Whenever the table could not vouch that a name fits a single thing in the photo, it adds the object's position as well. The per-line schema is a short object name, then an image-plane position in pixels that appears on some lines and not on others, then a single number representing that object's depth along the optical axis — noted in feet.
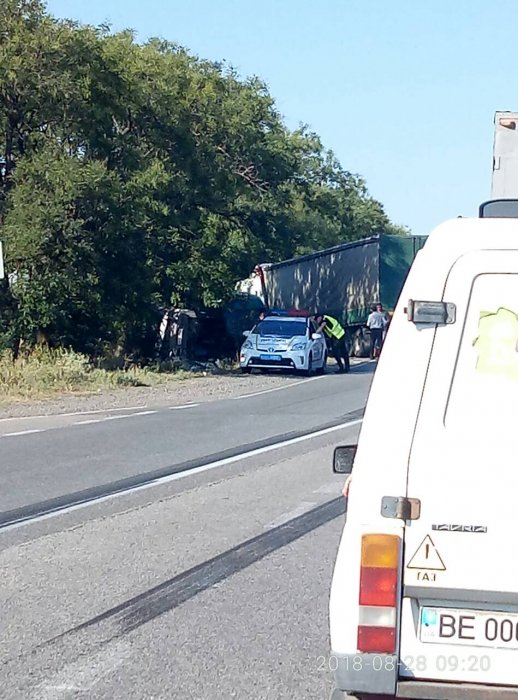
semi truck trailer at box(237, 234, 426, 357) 127.13
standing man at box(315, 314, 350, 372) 109.09
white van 11.78
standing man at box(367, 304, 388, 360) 119.65
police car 102.58
